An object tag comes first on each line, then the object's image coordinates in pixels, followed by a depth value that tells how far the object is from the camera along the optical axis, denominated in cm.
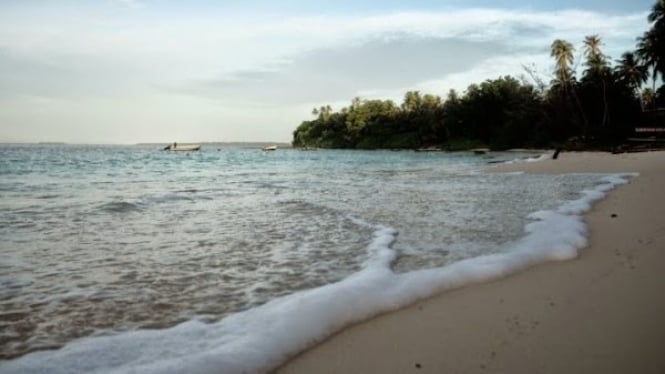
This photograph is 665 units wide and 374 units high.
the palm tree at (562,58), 5834
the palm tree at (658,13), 4749
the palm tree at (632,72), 5431
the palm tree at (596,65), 5377
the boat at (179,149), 8719
